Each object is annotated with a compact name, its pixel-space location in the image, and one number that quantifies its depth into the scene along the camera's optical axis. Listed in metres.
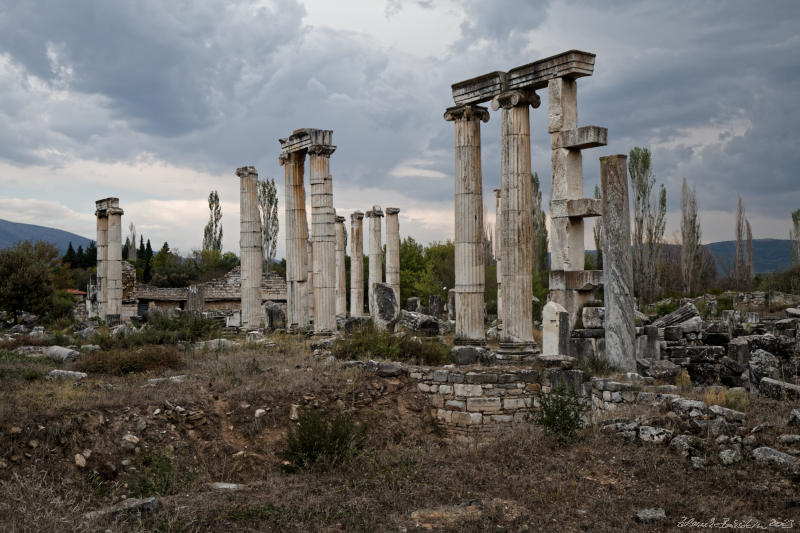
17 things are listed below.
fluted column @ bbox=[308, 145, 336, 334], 21.75
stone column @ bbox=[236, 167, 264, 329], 24.97
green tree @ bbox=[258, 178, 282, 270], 58.81
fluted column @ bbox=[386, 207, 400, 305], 32.88
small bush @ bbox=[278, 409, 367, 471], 8.98
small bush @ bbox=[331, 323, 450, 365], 15.03
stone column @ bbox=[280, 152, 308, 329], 23.36
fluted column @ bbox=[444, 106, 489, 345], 16.73
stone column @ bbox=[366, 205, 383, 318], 34.16
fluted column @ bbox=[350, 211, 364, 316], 35.50
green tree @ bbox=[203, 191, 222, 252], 65.31
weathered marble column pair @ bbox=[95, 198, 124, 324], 31.14
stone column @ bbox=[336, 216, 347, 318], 35.16
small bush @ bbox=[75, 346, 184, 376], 13.92
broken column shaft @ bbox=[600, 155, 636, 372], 12.86
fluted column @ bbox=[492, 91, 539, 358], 15.80
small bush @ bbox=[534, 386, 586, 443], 8.85
